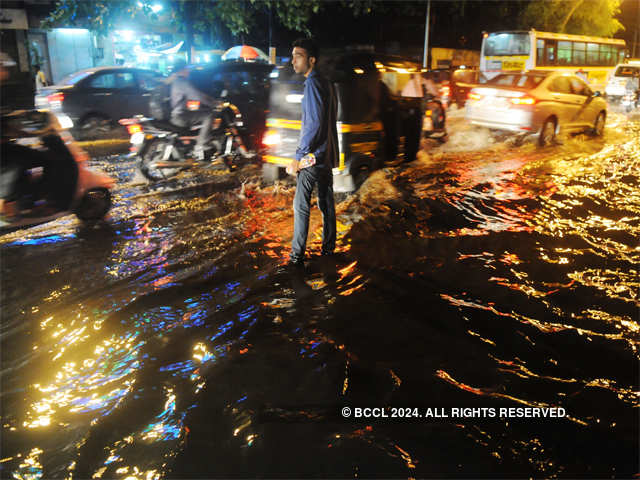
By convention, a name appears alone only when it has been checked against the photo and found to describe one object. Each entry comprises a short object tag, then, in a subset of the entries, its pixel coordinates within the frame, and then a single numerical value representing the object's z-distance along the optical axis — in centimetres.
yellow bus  2126
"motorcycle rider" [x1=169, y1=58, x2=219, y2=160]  866
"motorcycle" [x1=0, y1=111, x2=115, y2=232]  517
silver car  1103
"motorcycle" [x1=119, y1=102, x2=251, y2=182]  824
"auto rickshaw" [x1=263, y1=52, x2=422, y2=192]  672
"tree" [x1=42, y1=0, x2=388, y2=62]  1669
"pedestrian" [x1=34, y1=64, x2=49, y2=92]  1907
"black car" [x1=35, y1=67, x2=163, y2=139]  1228
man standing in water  456
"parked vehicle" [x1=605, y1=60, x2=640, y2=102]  2194
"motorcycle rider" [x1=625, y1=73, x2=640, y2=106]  2172
